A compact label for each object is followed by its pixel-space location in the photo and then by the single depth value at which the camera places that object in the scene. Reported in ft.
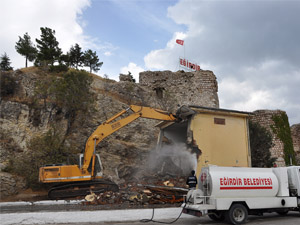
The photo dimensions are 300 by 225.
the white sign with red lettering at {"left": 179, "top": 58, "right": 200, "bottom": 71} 99.96
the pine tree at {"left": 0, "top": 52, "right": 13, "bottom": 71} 104.14
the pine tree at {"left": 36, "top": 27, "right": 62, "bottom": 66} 92.43
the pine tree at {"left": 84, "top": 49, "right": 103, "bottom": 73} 118.73
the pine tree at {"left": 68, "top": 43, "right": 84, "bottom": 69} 111.86
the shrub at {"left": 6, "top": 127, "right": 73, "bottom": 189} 46.37
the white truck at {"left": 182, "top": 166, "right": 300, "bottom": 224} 24.22
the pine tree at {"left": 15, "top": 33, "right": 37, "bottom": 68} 105.91
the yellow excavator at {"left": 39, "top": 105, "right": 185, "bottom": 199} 38.60
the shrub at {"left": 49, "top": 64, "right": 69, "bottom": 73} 79.30
